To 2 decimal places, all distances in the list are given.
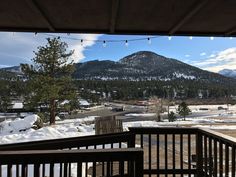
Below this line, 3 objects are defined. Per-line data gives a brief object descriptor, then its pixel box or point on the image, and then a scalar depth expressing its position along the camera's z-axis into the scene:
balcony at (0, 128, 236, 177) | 1.06
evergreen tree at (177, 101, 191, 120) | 22.80
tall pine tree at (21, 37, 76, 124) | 12.76
